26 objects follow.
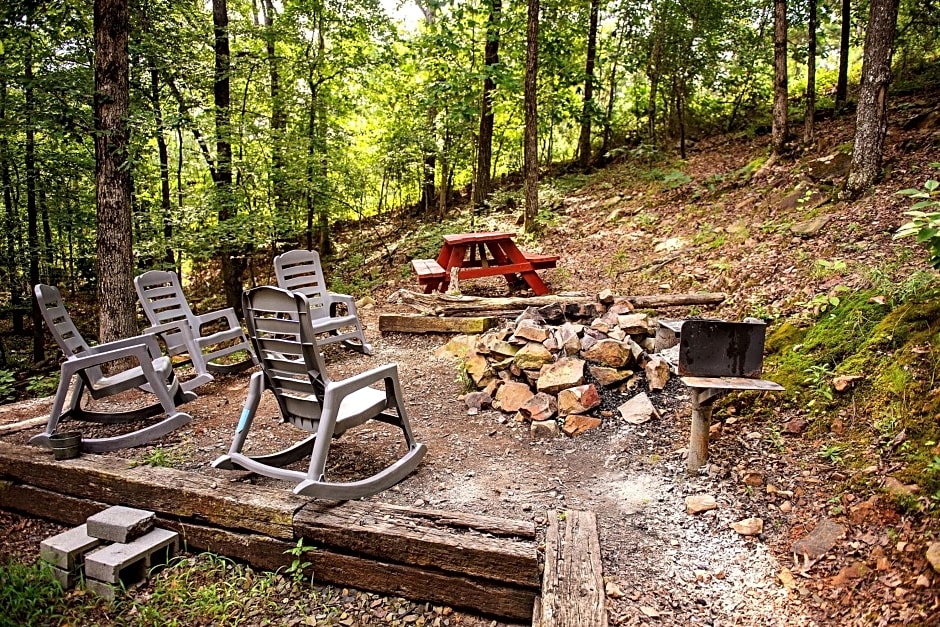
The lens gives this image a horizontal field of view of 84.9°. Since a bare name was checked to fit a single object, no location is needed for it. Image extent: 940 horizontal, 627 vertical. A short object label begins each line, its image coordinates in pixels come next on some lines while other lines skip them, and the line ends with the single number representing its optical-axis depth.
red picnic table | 6.84
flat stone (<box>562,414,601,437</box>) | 3.87
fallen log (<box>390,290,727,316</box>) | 5.29
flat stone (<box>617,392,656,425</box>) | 3.85
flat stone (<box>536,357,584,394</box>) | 4.12
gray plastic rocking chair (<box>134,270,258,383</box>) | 4.86
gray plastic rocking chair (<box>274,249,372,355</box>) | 5.70
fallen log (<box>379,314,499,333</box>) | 5.93
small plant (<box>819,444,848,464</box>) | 2.83
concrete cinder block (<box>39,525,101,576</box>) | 2.79
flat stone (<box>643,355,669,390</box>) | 4.16
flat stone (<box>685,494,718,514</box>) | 2.86
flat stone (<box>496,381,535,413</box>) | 4.21
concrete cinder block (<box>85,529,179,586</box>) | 2.70
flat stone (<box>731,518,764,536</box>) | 2.64
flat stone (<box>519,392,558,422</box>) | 4.03
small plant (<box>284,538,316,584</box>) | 2.69
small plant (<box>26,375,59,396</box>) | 6.30
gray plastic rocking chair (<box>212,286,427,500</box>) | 2.86
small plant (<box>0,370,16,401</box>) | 4.21
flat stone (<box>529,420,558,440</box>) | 3.88
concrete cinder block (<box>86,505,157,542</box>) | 2.87
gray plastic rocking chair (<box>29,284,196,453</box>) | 3.65
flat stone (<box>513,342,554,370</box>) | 4.33
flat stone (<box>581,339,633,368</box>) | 4.30
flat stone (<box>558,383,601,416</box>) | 4.00
